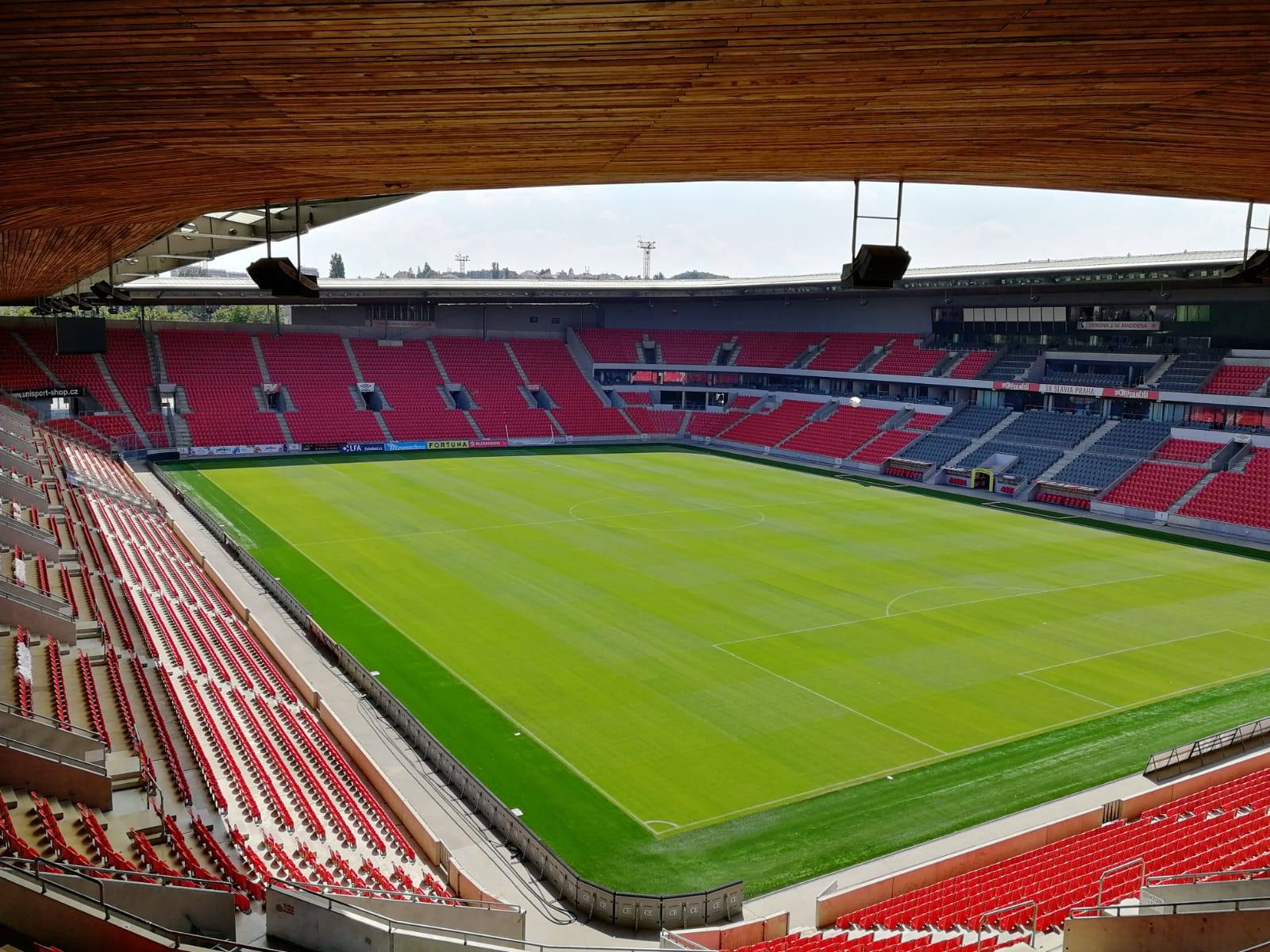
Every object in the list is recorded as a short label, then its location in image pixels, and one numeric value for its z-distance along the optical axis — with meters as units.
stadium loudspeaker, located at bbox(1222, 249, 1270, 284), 11.35
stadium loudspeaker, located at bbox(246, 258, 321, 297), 12.40
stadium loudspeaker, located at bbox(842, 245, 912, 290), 11.61
